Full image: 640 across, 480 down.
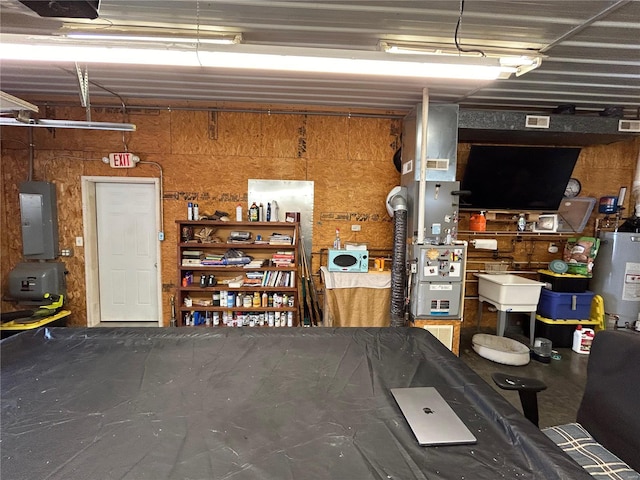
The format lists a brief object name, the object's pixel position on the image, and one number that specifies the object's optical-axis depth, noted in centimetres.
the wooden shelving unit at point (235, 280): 394
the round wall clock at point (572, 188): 450
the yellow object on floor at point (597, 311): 406
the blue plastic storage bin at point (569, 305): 398
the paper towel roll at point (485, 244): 437
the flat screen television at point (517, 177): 414
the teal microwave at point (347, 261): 384
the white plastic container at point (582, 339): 385
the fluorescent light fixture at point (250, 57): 167
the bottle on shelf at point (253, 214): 407
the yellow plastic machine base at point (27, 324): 340
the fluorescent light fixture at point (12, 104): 198
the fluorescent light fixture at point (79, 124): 274
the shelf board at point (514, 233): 446
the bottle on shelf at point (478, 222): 424
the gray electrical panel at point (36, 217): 395
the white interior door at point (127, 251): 432
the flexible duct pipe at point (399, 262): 371
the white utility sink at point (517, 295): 372
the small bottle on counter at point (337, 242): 412
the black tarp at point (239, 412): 99
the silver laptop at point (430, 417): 112
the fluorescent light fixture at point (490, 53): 205
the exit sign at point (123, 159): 408
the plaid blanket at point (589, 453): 128
